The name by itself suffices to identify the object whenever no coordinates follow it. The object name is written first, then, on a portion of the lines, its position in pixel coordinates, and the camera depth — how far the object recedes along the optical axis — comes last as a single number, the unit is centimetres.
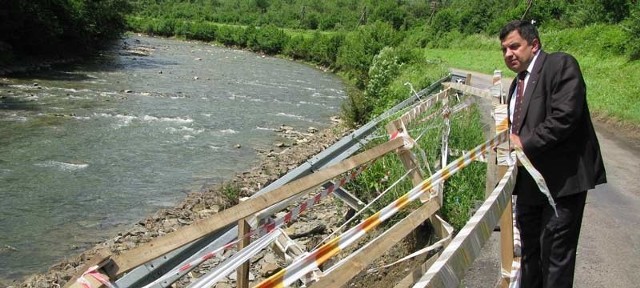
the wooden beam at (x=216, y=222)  213
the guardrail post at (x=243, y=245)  297
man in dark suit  335
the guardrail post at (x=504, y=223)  364
